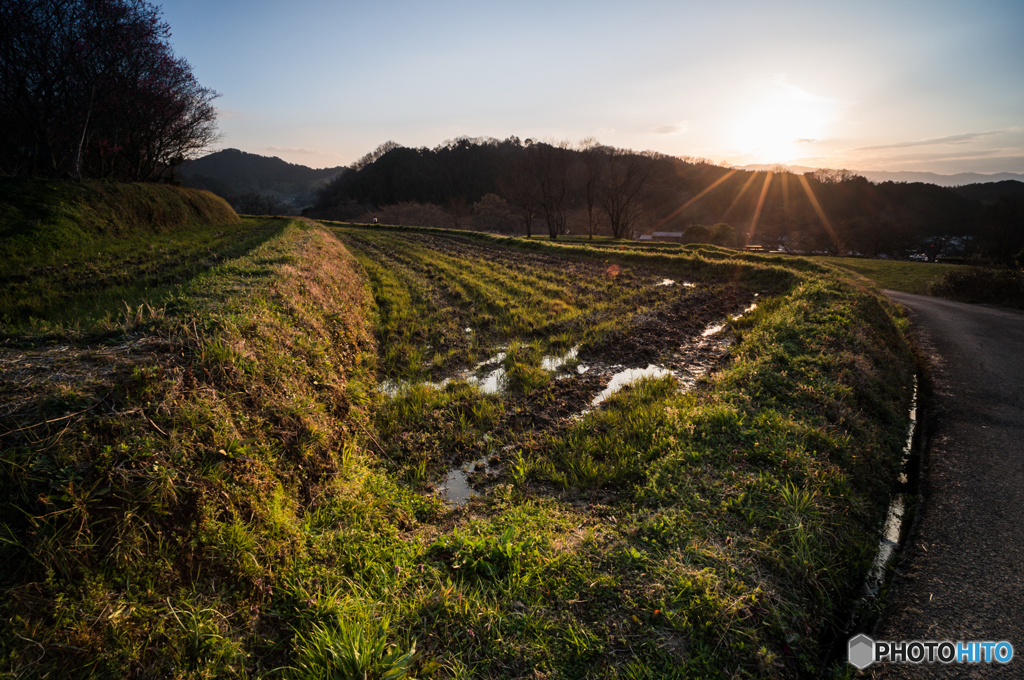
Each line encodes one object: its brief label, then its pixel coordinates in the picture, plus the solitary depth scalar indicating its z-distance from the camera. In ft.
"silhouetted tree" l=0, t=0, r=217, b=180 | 52.42
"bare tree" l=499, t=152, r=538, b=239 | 170.50
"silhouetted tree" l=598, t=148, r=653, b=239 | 158.20
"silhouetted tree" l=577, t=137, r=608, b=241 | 160.66
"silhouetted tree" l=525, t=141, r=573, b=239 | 162.30
